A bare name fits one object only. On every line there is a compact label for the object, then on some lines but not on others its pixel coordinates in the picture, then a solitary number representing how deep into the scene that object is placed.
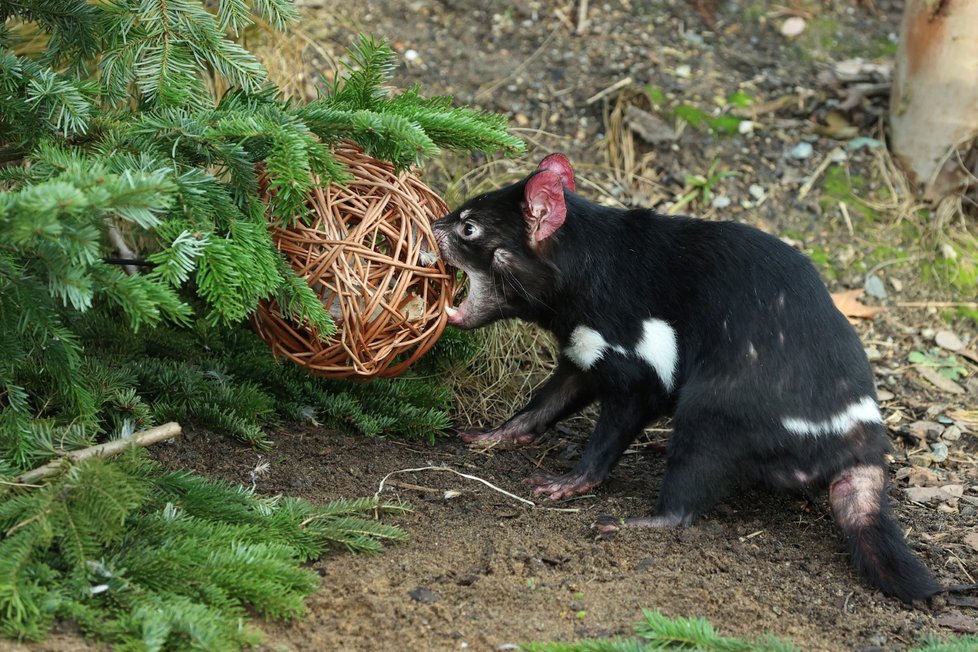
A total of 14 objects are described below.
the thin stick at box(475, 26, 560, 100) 12.28
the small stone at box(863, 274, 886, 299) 11.32
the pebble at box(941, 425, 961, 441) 9.49
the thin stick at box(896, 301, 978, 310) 11.25
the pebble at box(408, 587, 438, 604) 5.97
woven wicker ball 6.87
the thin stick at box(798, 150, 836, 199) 11.94
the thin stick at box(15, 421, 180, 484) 5.77
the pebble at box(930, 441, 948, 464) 9.15
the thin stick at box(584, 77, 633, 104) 12.31
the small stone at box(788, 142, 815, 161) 12.27
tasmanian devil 7.39
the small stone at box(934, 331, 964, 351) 10.85
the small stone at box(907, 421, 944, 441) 9.48
